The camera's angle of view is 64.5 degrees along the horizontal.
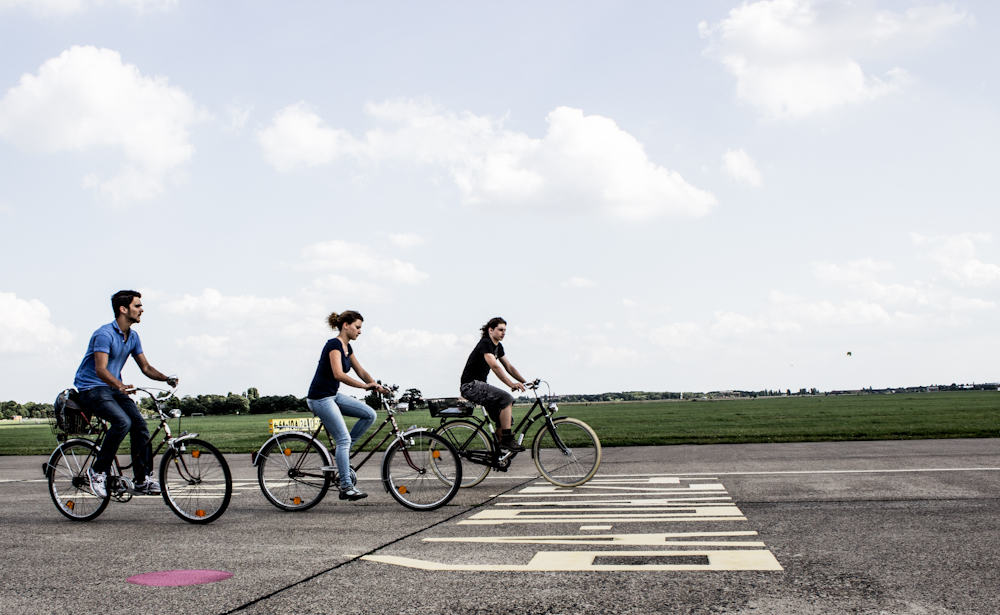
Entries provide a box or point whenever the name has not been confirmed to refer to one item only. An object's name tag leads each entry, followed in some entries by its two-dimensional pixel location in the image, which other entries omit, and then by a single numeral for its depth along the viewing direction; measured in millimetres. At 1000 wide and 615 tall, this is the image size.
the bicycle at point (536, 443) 8922
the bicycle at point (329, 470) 7848
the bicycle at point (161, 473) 7172
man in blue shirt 7320
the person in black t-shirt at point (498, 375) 9125
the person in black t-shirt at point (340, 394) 7871
